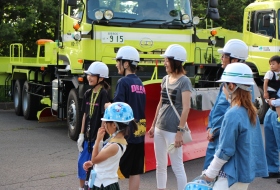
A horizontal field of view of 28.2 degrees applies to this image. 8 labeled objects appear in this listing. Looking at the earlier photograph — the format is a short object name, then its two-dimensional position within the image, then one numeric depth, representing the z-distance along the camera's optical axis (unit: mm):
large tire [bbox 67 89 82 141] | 10547
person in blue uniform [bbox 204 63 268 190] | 4172
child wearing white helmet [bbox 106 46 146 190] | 6043
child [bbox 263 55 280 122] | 8023
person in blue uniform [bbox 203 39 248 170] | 5477
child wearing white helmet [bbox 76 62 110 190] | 6090
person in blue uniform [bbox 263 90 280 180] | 7910
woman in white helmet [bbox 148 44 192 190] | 6125
